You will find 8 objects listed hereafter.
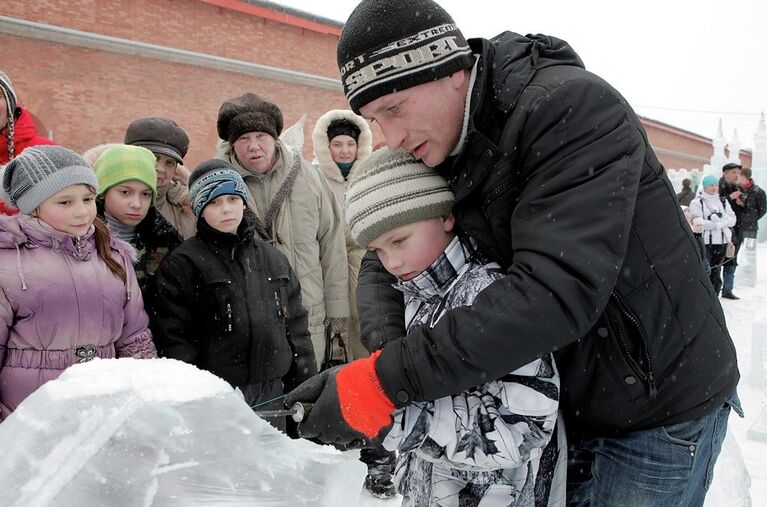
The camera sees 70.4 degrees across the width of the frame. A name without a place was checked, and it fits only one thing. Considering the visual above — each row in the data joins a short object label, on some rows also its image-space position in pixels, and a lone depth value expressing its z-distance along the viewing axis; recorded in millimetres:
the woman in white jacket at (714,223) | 8016
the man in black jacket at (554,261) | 1009
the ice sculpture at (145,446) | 825
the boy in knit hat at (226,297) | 2469
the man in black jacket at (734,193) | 8898
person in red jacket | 2785
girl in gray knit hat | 1976
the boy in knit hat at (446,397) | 1155
